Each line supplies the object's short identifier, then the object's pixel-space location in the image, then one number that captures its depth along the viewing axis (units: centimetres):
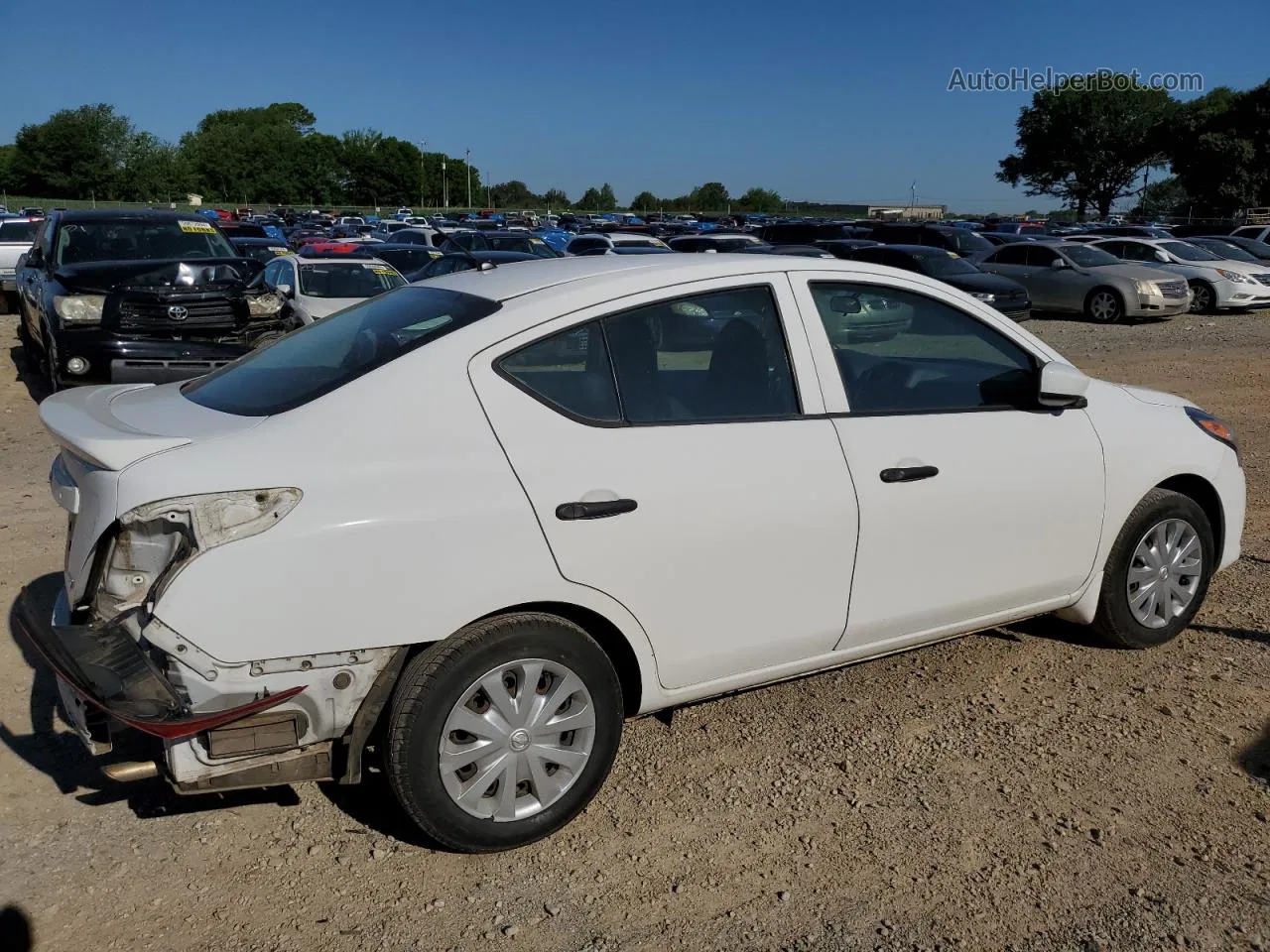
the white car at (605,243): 2719
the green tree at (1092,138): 6938
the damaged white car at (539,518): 287
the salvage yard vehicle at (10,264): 1991
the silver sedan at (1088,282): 1945
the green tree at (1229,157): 5659
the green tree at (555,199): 11622
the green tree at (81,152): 8600
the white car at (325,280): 1323
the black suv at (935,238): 2570
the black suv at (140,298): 959
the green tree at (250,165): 10294
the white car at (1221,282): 2102
